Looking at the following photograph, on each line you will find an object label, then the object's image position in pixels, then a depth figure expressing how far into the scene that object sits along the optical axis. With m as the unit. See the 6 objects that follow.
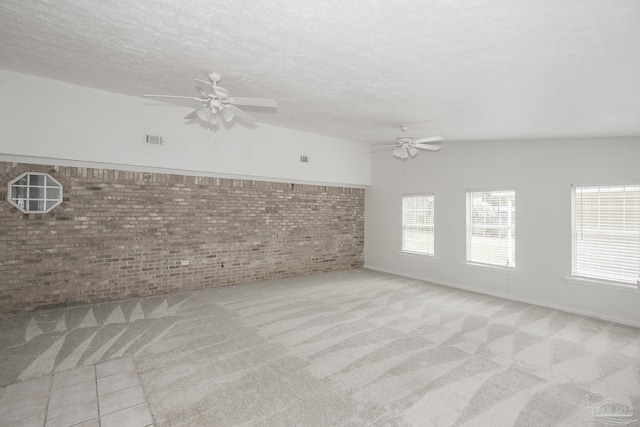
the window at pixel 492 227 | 5.73
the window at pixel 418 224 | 7.09
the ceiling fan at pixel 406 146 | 5.31
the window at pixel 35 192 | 4.54
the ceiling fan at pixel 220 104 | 3.41
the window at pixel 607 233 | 4.45
